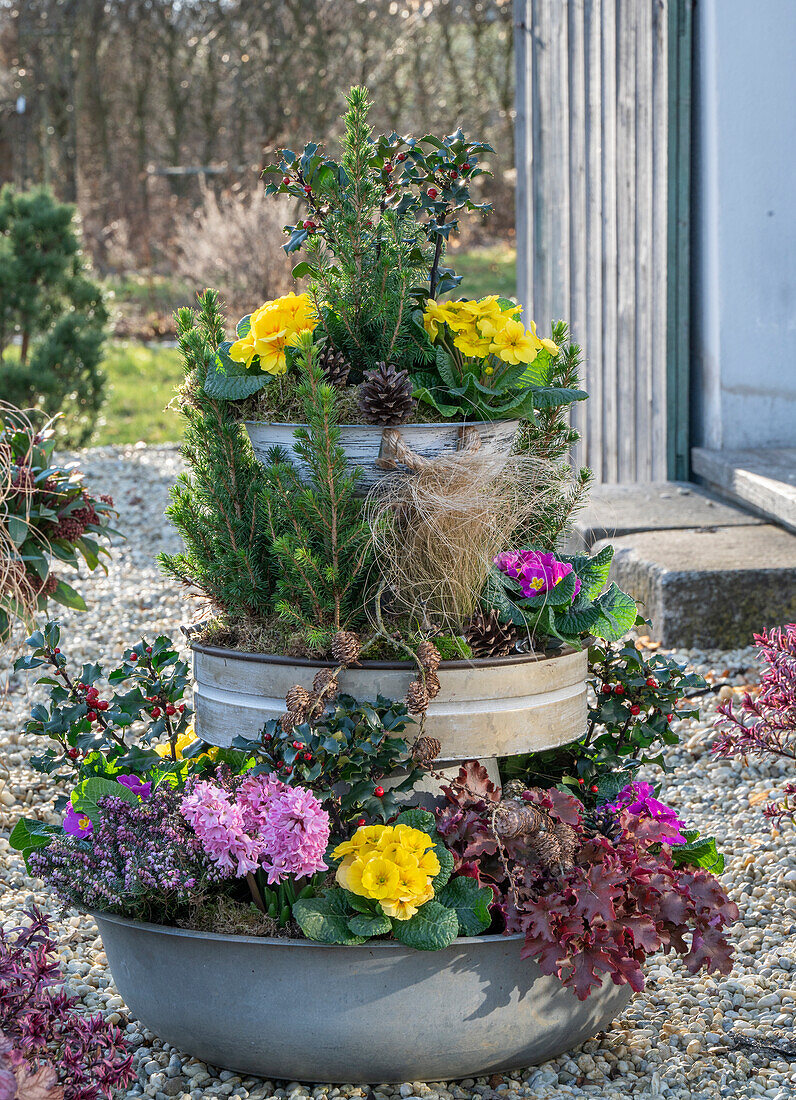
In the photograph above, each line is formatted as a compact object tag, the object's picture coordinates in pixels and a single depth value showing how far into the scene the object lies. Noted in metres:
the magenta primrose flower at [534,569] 2.82
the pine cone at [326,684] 2.70
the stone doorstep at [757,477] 4.07
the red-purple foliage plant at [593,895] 2.63
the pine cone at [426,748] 2.69
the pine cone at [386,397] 2.75
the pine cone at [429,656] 2.70
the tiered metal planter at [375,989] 2.63
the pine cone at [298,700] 2.69
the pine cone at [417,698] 2.69
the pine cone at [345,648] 2.71
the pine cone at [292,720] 2.70
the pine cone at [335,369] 2.83
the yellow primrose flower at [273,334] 2.81
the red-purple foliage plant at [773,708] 3.02
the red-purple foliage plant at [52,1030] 2.52
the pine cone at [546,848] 2.68
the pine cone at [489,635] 2.79
